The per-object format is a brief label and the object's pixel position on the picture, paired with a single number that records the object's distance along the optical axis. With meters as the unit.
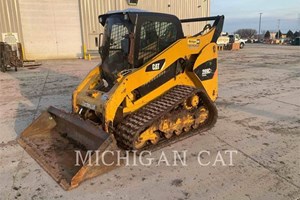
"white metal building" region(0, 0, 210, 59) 17.06
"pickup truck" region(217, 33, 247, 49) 28.19
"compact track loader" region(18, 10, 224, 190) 3.73
